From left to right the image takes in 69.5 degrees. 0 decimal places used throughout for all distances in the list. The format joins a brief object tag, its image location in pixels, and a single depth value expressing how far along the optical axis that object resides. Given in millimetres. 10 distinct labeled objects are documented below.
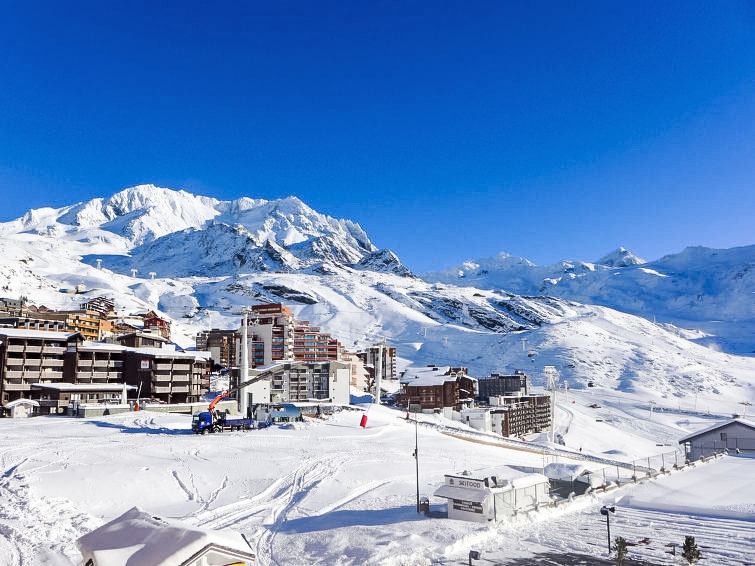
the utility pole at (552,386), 82388
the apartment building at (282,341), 126500
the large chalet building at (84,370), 61750
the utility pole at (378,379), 94125
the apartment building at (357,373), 127812
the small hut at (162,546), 12422
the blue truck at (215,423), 47344
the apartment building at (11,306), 126881
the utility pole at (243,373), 64812
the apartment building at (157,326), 147625
